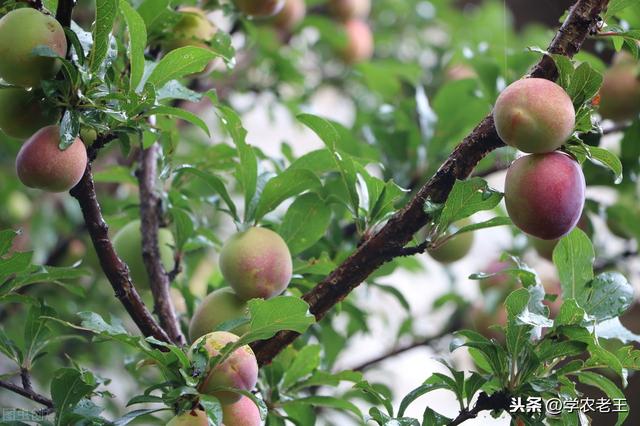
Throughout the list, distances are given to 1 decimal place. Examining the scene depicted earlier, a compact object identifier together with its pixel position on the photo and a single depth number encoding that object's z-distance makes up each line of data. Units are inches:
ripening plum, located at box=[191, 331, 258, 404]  47.0
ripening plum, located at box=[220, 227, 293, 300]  49.9
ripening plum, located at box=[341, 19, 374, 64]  87.4
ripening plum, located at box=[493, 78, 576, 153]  46.2
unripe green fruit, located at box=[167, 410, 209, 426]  47.0
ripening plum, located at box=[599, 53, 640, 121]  58.8
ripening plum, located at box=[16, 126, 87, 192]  46.7
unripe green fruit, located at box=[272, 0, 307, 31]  70.3
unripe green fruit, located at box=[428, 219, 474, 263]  56.2
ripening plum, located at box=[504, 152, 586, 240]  46.6
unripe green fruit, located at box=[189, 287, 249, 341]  50.2
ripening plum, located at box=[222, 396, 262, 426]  47.5
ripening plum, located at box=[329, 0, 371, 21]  85.8
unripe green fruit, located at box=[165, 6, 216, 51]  54.5
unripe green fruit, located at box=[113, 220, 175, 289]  54.1
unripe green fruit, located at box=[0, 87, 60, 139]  47.8
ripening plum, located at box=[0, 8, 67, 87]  46.5
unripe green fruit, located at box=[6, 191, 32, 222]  77.7
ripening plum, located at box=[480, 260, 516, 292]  63.5
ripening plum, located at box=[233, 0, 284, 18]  57.0
